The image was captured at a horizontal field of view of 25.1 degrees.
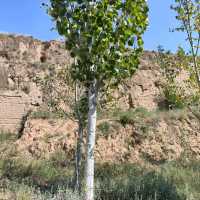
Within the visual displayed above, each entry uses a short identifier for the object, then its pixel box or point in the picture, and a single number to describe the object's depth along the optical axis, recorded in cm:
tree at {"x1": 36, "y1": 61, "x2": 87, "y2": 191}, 1076
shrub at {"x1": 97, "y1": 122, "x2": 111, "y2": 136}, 1973
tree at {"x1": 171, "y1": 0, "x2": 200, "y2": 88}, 987
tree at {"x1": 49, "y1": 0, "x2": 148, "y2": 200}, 855
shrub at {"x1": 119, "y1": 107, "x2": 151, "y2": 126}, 2066
